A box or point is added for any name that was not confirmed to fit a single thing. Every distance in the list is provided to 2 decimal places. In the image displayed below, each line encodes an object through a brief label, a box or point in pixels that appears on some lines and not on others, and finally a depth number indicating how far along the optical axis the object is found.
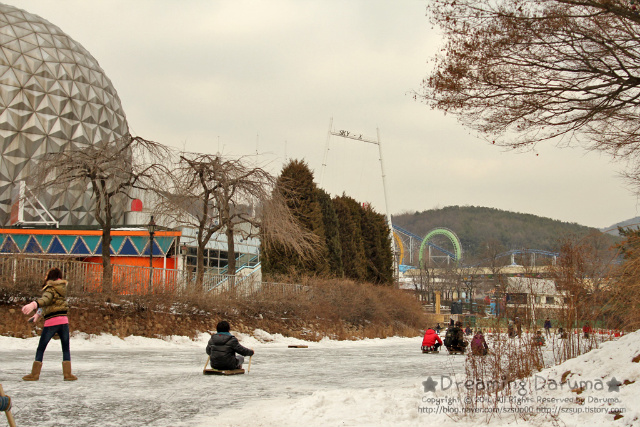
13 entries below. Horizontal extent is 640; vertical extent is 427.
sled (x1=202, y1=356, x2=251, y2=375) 12.05
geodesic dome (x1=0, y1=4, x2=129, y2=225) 39.88
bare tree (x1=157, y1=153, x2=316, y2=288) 25.72
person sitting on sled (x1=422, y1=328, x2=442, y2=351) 22.22
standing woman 10.13
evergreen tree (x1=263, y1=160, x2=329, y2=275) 31.95
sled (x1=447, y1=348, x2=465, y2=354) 21.23
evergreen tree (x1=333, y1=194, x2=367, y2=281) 40.00
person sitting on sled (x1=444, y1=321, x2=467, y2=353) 21.65
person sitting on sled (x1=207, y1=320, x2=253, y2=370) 12.09
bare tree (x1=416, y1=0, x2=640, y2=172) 9.69
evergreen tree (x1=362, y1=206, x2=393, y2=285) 45.60
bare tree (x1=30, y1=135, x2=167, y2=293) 23.11
